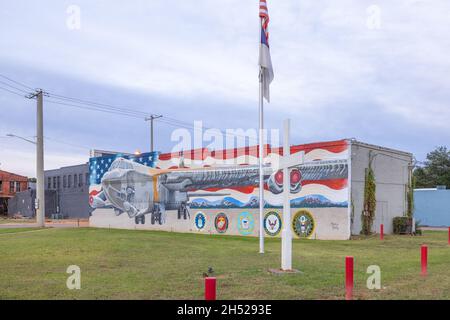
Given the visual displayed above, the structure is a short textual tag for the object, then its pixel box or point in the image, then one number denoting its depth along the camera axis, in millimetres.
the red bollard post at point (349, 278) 8211
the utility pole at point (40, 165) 35406
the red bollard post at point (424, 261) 11242
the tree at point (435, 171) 55931
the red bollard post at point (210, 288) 5332
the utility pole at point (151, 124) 56562
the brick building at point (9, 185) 74062
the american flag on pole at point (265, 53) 16375
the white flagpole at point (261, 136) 16375
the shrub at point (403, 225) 27016
